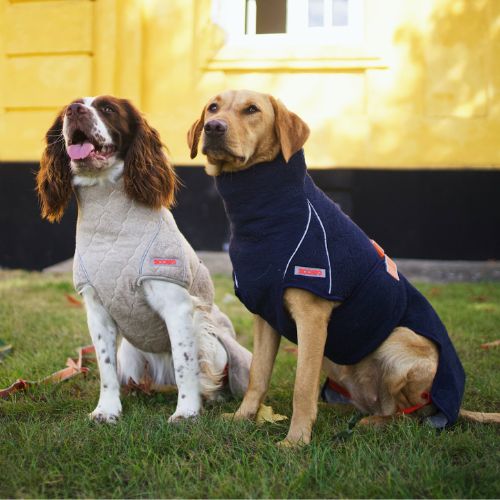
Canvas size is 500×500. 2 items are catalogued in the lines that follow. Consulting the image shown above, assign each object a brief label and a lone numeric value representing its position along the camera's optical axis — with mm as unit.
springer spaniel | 3012
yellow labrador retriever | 2715
